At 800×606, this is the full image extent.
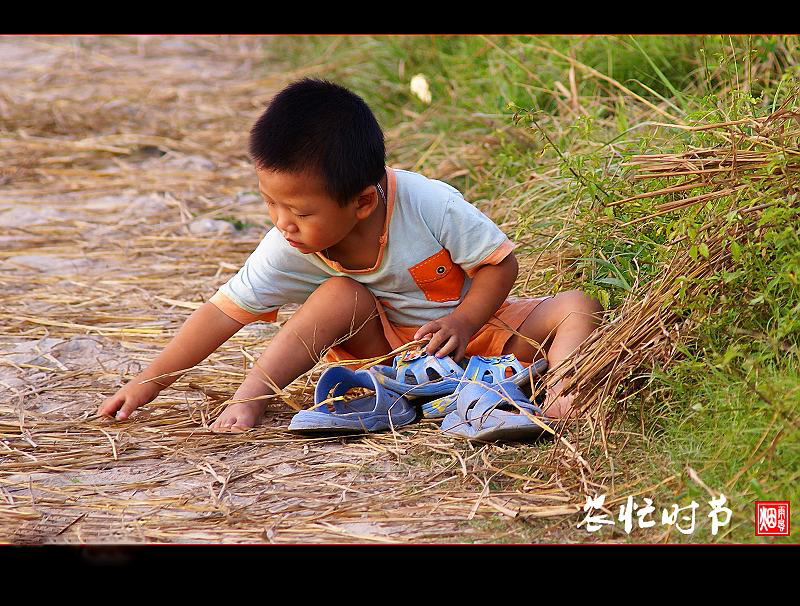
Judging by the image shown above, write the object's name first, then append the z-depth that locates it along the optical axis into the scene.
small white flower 10.47
